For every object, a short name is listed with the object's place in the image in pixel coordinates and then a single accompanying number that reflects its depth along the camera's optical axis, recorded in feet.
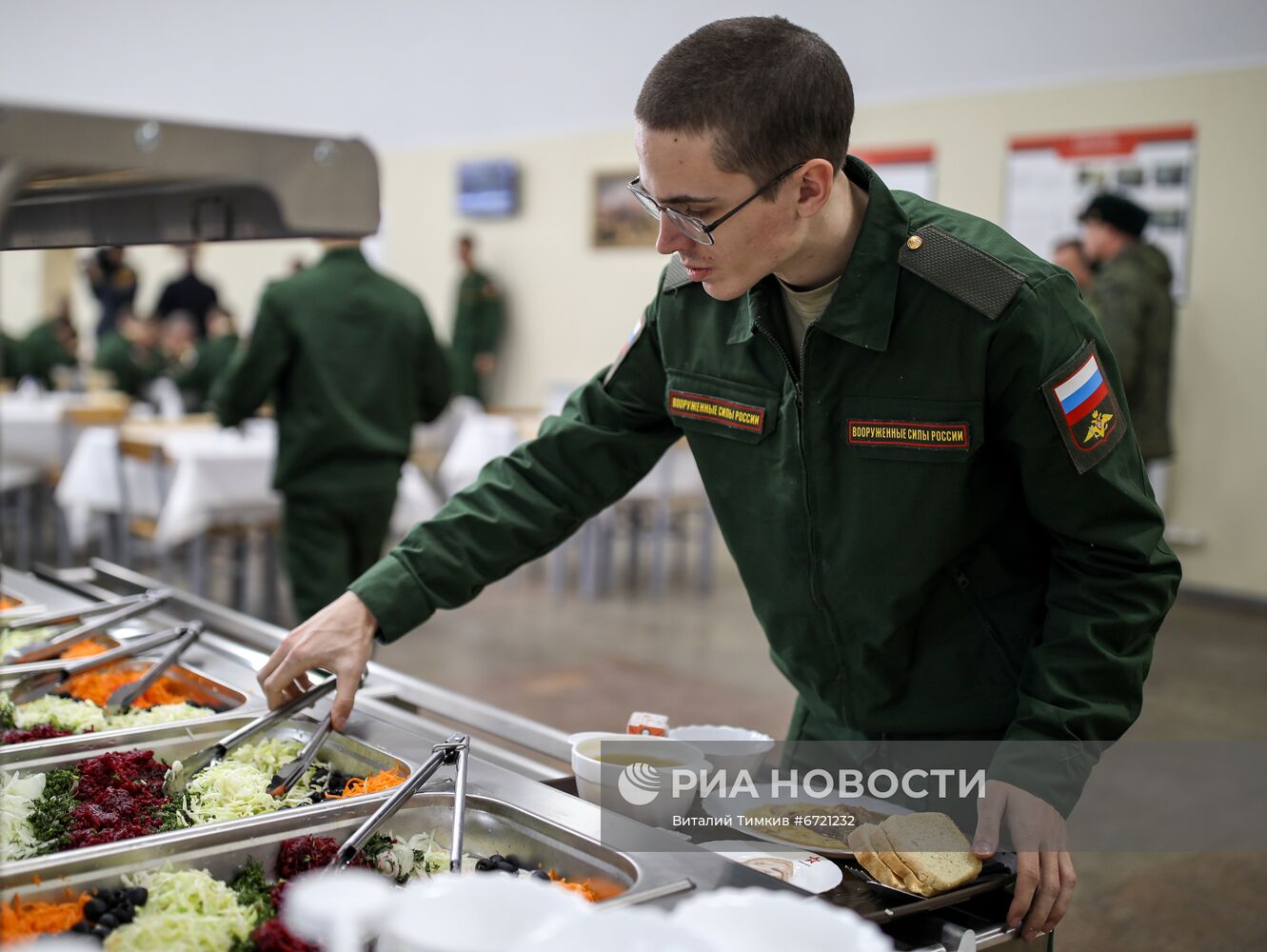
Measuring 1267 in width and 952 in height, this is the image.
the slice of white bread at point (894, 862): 3.64
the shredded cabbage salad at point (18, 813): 3.76
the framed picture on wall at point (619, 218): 30.17
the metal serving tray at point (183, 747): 4.46
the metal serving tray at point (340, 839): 3.45
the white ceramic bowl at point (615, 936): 2.35
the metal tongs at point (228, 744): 4.47
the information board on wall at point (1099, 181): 21.70
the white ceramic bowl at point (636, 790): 4.11
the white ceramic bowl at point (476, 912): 2.36
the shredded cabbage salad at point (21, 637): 6.21
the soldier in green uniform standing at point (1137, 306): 18.39
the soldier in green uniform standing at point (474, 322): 32.94
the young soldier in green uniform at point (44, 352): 27.09
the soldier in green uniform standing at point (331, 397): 12.75
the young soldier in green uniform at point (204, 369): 22.95
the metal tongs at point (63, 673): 5.51
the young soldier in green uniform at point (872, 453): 4.00
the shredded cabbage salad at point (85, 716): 5.00
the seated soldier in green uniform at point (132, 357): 26.14
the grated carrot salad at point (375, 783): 4.25
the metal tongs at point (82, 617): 5.90
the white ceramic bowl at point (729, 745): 4.42
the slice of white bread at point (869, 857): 3.68
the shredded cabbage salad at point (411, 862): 3.82
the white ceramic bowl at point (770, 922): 2.49
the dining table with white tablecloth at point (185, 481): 15.17
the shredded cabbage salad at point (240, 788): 4.12
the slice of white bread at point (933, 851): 3.65
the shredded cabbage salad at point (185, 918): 3.22
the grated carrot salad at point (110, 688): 5.55
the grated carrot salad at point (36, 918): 3.15
